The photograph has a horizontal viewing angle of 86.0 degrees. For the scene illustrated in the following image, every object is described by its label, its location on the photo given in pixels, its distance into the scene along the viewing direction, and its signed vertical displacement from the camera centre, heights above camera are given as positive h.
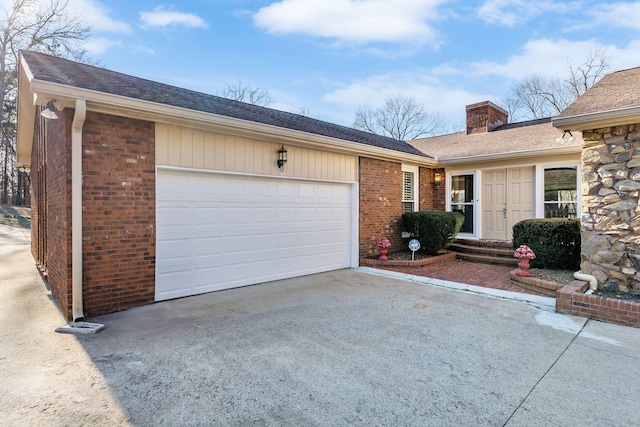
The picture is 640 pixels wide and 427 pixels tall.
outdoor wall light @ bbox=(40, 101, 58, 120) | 4.13 +1.17
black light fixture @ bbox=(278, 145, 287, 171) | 6.42 +1.01
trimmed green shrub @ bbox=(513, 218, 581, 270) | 6.43 -0.61
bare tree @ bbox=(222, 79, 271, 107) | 24.64 +8.43
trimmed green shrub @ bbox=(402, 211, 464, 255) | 8.38 -0.44
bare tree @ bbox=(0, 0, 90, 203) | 17.50 +9.24
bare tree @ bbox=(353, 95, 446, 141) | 26.22 +7.02
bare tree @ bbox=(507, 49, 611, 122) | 18.75 +7.44
